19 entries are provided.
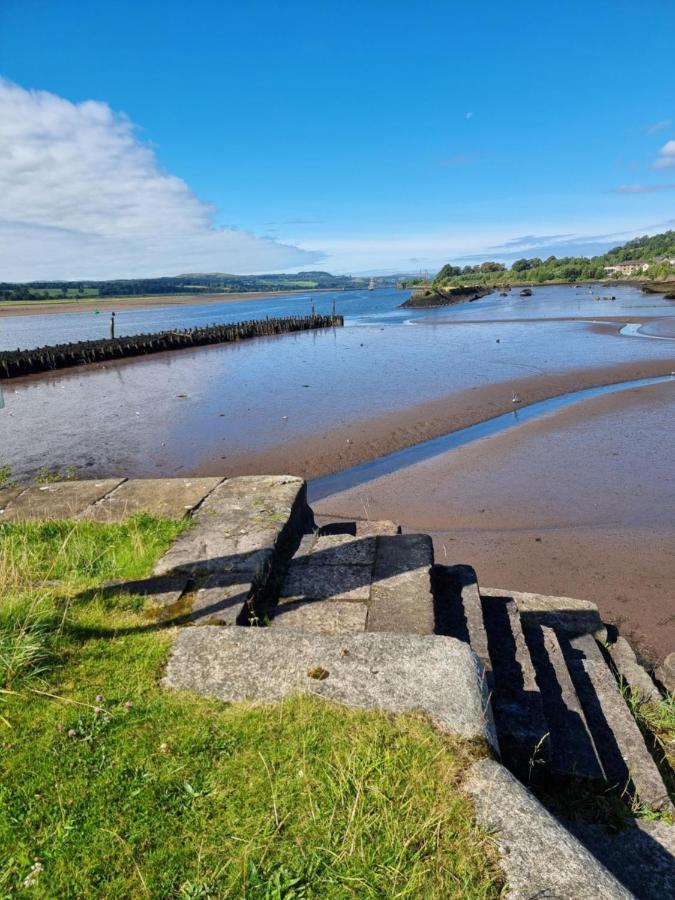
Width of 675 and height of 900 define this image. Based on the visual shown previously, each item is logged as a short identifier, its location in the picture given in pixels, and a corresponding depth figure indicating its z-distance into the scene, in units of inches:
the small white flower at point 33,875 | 80.7
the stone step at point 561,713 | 137.5
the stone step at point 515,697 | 135.8
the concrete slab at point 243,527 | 186.7
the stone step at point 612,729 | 139.8
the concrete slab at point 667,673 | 201.7
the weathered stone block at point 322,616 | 163.5
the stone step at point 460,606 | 171.0
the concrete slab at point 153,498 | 235.3
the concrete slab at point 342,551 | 202.1
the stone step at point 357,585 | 164.4
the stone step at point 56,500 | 238.5
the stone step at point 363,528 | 240.4
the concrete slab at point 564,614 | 221.3
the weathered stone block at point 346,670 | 117.6
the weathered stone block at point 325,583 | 180.4
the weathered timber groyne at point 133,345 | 1233.1
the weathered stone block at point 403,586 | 160.2
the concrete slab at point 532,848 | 80.1
